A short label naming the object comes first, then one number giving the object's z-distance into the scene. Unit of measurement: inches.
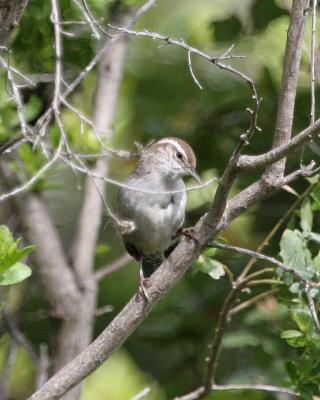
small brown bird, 331.0
